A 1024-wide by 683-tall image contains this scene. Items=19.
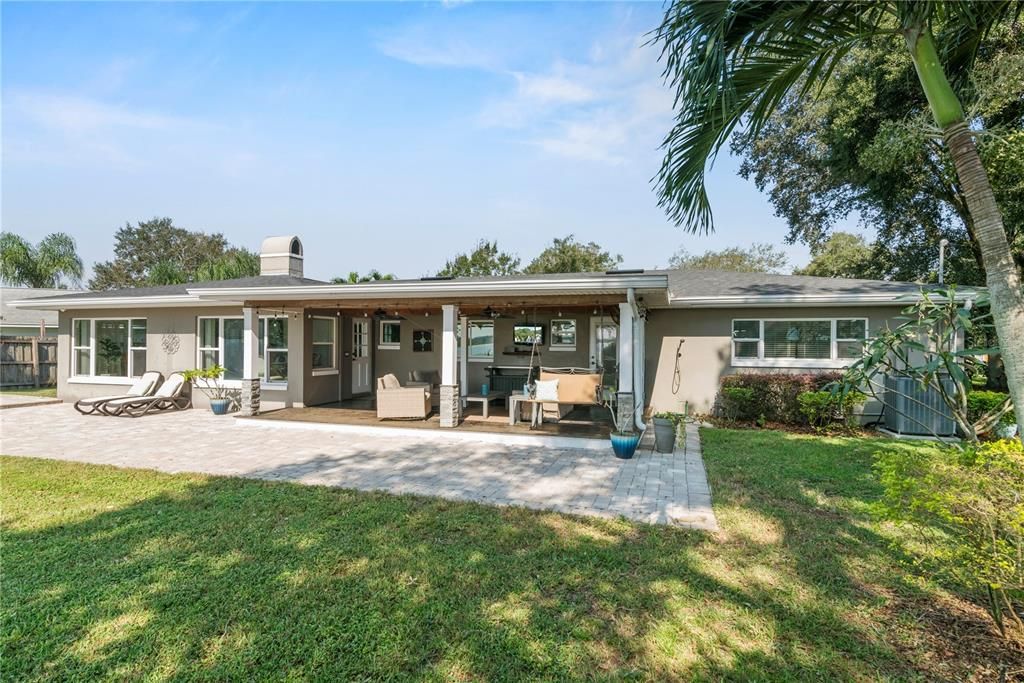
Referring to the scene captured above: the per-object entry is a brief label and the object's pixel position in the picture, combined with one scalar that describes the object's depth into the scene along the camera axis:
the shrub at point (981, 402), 8.23
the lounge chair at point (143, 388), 10.80
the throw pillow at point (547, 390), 8.52
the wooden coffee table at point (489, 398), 9.32
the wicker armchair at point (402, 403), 9.18
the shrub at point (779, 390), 9.45
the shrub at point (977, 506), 2.37
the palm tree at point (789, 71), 2.35
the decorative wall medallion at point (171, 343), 11.95
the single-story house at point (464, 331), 8.53
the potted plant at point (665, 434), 7.18
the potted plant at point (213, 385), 10.54
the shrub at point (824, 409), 8.98
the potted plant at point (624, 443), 6.84
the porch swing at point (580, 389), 8.17
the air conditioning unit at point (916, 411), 8.30
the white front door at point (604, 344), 12.26
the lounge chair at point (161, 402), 10.35
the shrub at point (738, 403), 9.73
